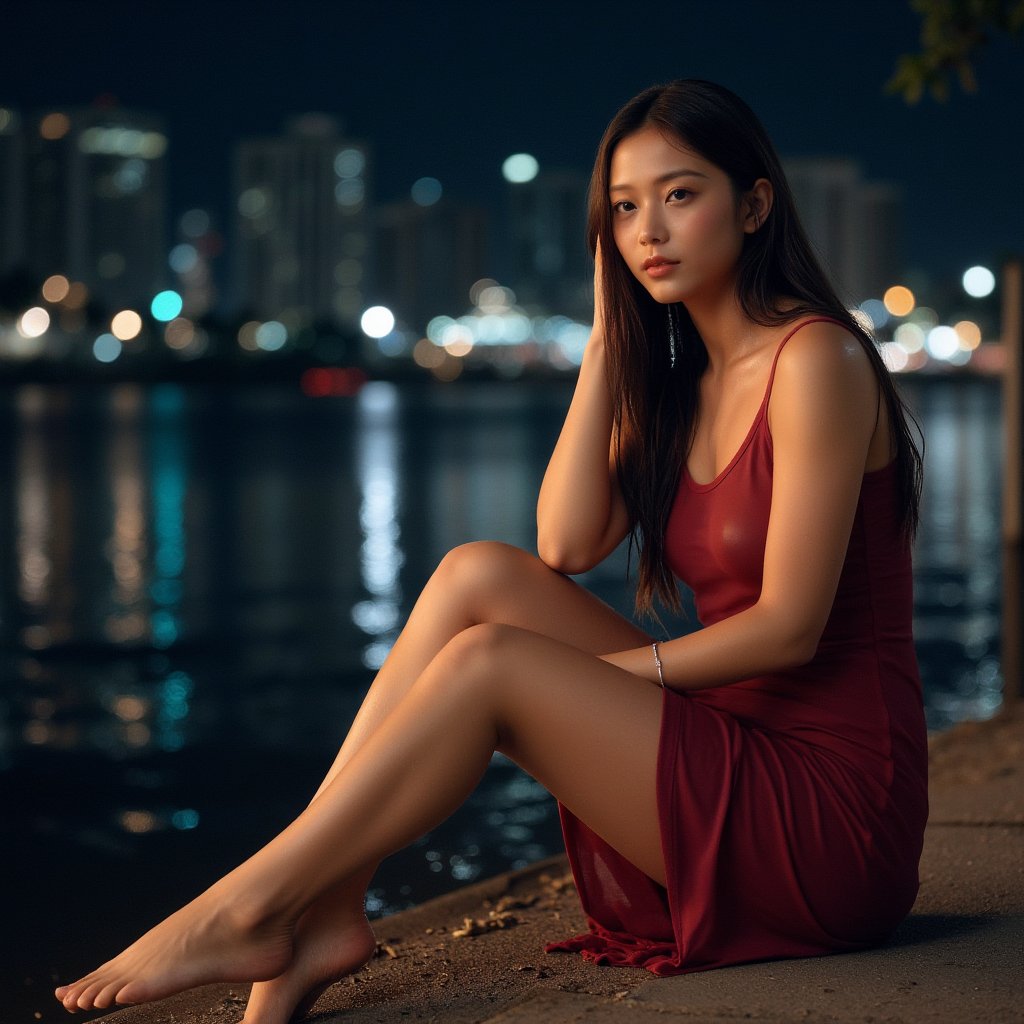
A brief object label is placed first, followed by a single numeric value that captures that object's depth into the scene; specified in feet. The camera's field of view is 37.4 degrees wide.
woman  7.66
